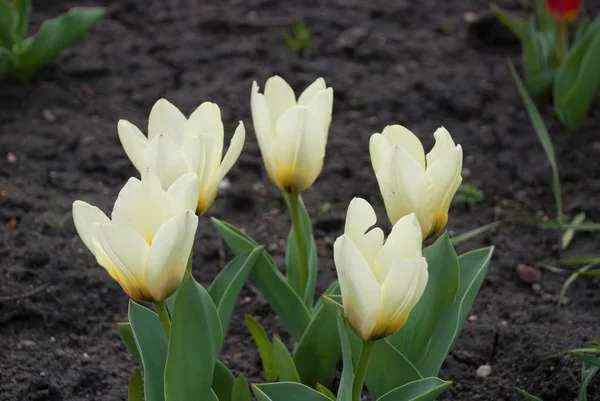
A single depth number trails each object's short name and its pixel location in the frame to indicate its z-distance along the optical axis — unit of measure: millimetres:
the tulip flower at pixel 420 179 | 1161
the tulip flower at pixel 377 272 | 1102
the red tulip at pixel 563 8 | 1724
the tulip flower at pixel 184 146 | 1172
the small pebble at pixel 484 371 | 1359
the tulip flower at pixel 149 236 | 1119
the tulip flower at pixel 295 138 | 1214
